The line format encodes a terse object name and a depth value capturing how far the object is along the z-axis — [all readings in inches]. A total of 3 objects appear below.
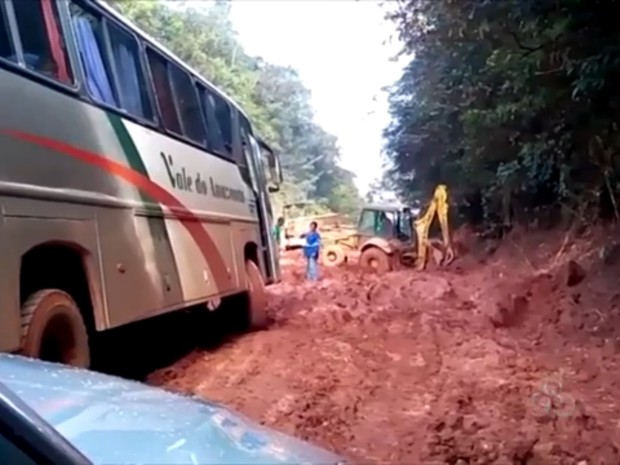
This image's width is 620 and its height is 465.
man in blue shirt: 810.2
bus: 172.9
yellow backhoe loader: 896.9
